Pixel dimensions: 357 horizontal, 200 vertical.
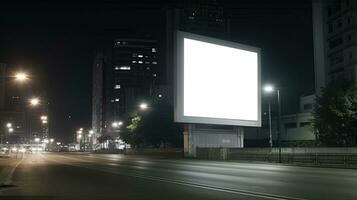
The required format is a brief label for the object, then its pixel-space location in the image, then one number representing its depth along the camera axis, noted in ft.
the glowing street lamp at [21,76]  79.56
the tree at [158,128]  338.13
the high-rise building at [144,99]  574.89
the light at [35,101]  104.68
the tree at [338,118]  212.64
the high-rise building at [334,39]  293.64
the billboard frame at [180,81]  191.52
